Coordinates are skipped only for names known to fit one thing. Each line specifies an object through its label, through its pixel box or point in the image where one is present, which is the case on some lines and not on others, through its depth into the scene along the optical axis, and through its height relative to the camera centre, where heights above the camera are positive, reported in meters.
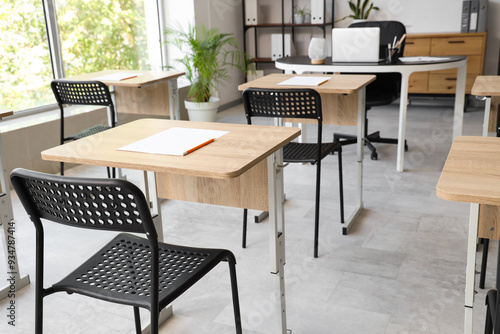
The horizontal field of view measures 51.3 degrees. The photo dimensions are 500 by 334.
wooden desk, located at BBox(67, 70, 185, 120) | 3.62 -0.52
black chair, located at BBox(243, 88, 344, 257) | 2.42 -0.42
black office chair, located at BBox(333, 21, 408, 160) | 4.27 -0.61
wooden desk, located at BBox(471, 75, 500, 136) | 2.44 -0.39
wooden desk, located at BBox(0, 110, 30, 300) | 2.32 -0.88
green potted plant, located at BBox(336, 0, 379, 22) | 6.16 +0.05
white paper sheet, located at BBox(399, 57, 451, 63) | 3.97 -0.36
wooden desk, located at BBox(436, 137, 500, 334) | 1.14 -0.38
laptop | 3.88 -0.22
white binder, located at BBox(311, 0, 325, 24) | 6.07 +0.05
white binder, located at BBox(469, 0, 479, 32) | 5.63 -0.06
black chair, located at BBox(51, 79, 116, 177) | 3.13 -0.42
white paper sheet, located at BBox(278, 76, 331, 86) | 2.85 -0.35
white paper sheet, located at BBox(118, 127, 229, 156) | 1.60 -0.38
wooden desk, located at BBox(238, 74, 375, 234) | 2.78 -0.51
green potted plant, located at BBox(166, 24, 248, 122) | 5.29 -0.44
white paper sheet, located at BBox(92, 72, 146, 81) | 3.54 -0.36
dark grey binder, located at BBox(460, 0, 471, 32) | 5.66 -0.06
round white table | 3.82 -0.40
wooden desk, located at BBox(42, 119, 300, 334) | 1.44 -0.38
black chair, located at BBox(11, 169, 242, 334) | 1.23 -0.67
